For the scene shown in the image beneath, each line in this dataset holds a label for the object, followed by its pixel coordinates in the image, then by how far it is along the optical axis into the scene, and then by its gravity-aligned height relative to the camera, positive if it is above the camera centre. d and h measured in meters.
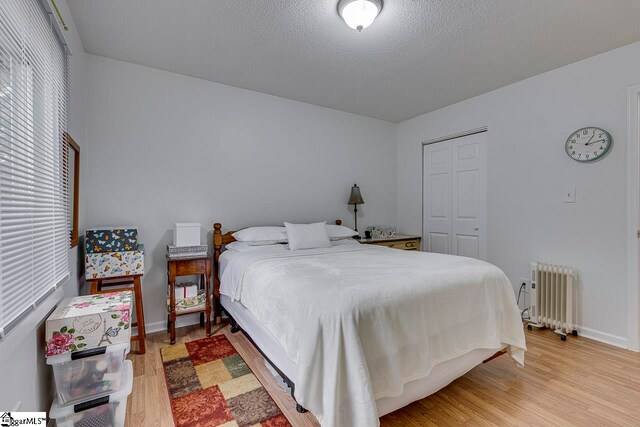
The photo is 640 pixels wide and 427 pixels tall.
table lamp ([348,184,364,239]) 4.00 +0.22
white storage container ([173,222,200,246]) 2.67 -0.19
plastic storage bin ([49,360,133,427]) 1.36 -0.95
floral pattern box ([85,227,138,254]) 2.31 -0.21
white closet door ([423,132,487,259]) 3.68 +0.23
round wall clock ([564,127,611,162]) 2.61 +0.64
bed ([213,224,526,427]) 1.33 -0.60
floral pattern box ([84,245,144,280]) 2.28 -0.41
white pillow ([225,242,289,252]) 2.85 -0.34
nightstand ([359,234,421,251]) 3.89 -0.38
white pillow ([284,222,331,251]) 3.02 -0.24
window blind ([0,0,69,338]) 1.09 +0.24
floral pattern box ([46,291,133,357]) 1.36 -0.54
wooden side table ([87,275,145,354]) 2.37 -0.66
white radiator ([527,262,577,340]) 2.73 -0.80
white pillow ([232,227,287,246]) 2.96 -0.23
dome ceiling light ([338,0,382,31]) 1.87 +1.30
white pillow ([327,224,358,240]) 3.46 -0.23
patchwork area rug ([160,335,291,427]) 1.66 -1.14
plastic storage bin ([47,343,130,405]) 1.39 -0.80
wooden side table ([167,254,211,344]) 2.58 -0.54
